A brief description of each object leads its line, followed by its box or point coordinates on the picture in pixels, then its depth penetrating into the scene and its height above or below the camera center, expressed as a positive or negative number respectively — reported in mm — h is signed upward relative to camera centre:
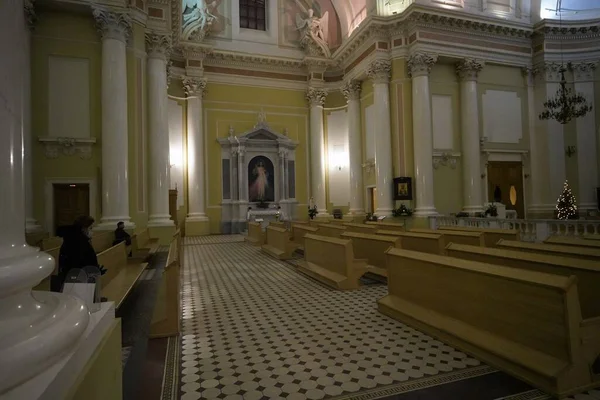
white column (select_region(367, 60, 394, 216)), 13969 +2731
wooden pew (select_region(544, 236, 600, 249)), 4340 -578
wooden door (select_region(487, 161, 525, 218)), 14742 +680
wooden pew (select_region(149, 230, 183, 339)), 3598 -1064
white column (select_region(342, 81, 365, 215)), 16484 +2543
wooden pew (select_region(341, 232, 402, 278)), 5950 -810
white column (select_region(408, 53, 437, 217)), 13273 +2474
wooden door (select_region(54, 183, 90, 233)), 9180 +223
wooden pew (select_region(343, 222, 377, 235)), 8538 -598
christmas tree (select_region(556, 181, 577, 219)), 11896 -275
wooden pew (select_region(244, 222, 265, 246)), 11516 -977
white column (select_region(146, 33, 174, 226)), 10883 +2379
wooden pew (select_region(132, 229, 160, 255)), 8547 -892
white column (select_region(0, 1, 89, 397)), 976 -210
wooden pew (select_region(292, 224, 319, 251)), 9252 -758
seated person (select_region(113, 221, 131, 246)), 7507 -539
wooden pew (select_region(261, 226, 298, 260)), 8734 -1018
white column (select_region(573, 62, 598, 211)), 14359 +2199
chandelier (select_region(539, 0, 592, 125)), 9758 +2427
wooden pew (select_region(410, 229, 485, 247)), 5883 -622
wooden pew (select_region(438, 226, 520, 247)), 6133 -620
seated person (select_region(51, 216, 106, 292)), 3402 -406
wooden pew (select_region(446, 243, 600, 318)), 2967 -629
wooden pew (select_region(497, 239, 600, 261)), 3656 -578
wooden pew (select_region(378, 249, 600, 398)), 2381 -951
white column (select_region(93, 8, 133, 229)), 9055 +2327
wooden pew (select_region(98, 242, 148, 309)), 4211 -956
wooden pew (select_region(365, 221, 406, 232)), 8380 -582
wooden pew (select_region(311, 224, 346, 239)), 8743 -642
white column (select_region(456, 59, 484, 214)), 13898 +2470
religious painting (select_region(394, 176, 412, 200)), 13500 +527
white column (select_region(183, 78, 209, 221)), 15914 +2718
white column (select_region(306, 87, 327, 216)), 17859 +2984
